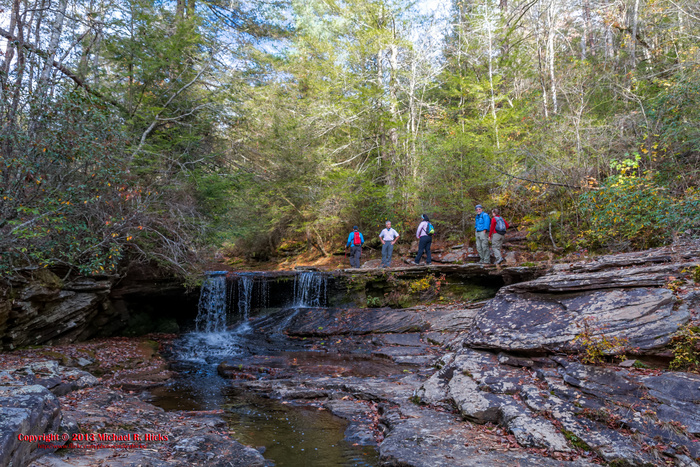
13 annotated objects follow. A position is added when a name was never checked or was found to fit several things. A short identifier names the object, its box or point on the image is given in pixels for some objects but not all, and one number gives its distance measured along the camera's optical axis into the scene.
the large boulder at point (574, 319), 5.59
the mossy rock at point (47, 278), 8.99
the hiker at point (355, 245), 15.23
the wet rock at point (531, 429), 4.44
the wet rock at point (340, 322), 11.93
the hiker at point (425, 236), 13.30
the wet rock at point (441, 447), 4.17
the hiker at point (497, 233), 11.75
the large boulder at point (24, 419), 3.25
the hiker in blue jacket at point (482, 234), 12.23
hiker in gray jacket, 14.28
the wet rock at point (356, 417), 5.43
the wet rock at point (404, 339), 10.74
